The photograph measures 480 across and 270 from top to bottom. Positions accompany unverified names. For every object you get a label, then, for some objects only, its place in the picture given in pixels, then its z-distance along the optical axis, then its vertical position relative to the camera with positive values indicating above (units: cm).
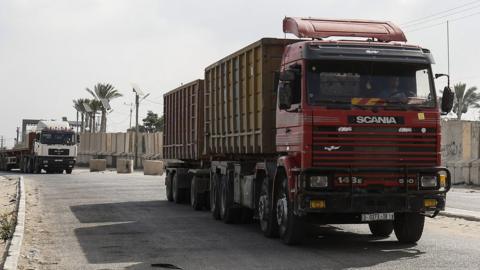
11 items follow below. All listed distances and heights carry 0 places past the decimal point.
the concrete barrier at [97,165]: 5581 +16
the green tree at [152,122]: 10506 +697
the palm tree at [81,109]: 9469 +808
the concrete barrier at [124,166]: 5097 +9
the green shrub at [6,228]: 1209 -116
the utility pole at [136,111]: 5481 +447
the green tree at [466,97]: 6669 +709
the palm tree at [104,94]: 8062 +854
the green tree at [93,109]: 8328 +705
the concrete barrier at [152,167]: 4772 +4
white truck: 4725 +134
